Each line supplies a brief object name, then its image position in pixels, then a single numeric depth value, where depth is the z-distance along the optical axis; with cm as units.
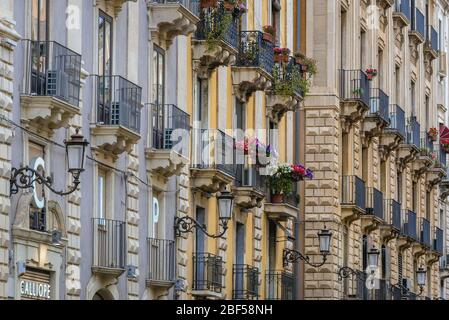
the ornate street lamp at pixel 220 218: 3584
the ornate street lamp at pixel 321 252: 4553
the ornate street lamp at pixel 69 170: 2652
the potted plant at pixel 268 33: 4342
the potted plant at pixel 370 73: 5414
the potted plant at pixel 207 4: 3853
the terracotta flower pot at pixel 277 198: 4519
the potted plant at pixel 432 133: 6604
